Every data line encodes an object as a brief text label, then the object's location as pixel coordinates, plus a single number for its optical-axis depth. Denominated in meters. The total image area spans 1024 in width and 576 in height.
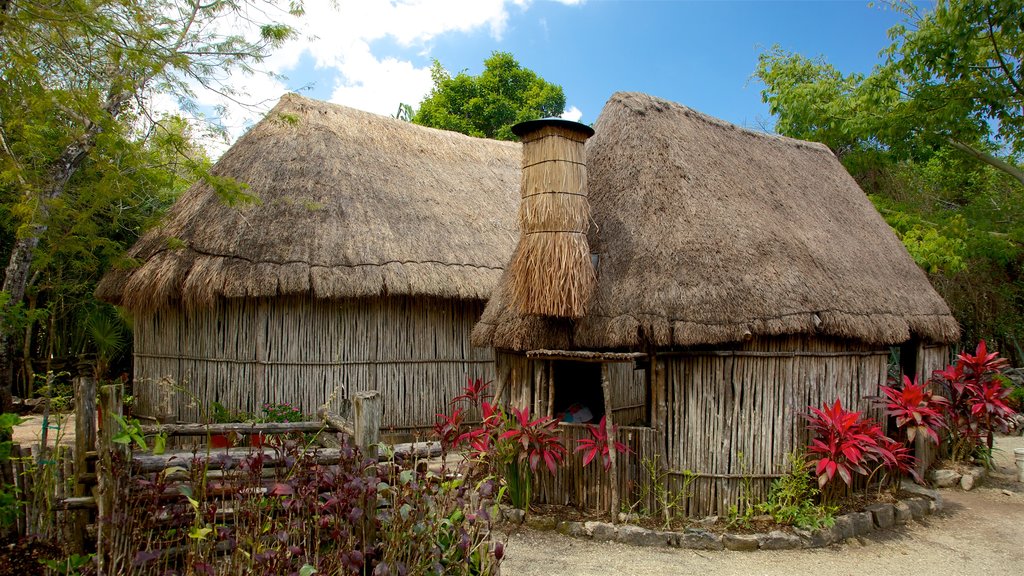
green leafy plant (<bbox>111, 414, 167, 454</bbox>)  3.29
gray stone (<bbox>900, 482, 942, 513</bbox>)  7.20
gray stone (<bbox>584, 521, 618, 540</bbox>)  6.07
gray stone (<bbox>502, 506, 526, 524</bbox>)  6.42
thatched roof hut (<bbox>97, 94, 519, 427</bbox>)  9.30
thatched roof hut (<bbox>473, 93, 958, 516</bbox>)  6.34
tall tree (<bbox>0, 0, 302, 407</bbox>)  6.09
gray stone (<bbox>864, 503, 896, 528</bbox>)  6.55
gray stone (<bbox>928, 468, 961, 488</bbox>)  8.32
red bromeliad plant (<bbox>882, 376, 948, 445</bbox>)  7.11
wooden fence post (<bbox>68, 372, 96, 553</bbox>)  3.79
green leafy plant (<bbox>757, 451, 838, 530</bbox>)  6.16
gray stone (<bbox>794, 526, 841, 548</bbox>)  5.97
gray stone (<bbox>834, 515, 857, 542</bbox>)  6.15
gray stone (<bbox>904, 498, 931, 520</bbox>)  6.94
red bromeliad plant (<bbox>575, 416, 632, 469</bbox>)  6.11
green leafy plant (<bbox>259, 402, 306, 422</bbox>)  9.11
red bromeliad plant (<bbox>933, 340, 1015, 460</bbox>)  8.28
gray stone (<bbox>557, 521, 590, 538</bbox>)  6.16
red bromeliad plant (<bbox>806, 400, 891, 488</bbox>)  6.06
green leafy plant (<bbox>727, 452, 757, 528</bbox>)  6.21
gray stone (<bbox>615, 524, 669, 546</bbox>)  5.97
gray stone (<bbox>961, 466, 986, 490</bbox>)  8.24
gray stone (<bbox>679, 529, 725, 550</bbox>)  5.91
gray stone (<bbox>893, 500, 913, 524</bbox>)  6.71
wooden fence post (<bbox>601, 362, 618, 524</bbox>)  6.15
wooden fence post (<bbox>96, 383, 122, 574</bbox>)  3.35
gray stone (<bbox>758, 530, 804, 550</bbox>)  5.91
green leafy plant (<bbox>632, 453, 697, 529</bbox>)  6.32
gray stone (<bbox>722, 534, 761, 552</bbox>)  5.89
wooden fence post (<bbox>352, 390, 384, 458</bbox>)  4.01
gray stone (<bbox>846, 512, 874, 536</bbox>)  6.31
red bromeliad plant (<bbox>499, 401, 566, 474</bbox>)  6.16
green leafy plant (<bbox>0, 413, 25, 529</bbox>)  3.95
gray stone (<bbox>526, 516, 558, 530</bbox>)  6.34
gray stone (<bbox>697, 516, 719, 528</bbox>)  6.19
